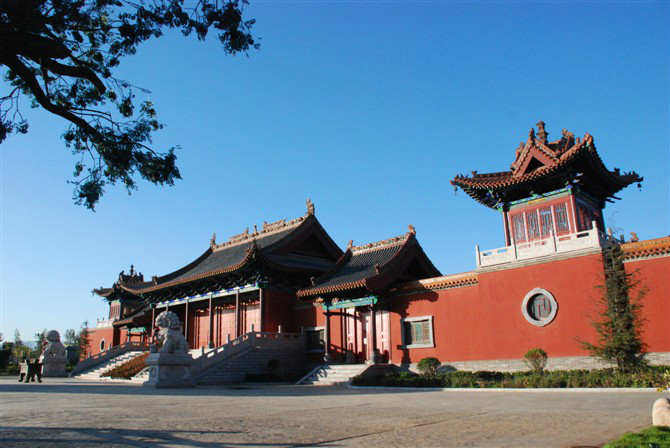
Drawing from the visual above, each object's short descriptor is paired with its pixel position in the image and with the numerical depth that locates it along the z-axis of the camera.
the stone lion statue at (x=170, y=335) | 15.64
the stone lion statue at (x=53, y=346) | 25.39
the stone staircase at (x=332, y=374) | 17.31
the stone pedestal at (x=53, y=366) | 24.92
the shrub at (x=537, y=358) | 13.99
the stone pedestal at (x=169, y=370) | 15.19
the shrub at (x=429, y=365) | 15.43
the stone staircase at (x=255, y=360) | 17.41
